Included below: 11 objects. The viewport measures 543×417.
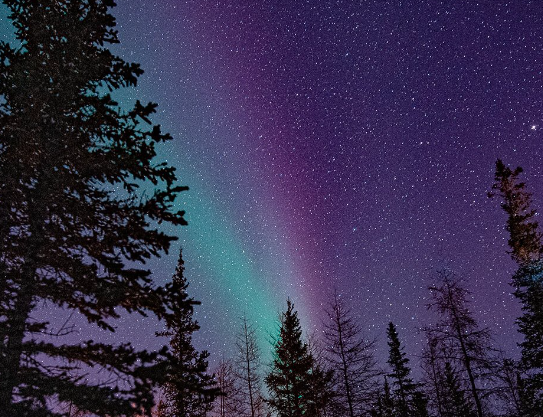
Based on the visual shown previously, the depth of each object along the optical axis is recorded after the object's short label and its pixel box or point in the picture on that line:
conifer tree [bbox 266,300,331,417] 20.92
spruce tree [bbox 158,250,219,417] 20.39
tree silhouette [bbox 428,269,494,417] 17.69
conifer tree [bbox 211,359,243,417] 27.67
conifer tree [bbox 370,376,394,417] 34.17
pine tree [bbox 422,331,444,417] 32.94
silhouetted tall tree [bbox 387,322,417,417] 32.81
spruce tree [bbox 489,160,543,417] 20.12
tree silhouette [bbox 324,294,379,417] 19.44
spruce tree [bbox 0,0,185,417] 4.61
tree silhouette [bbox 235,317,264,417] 27.87
